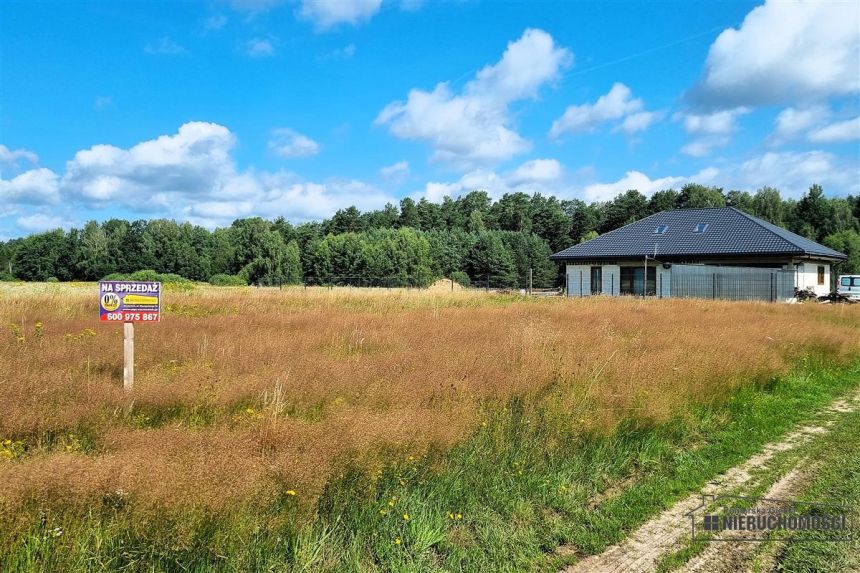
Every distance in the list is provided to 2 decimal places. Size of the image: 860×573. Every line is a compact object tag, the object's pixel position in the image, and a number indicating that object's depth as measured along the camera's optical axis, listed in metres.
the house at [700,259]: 26.33
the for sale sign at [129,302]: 4.99
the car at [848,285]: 35.00
